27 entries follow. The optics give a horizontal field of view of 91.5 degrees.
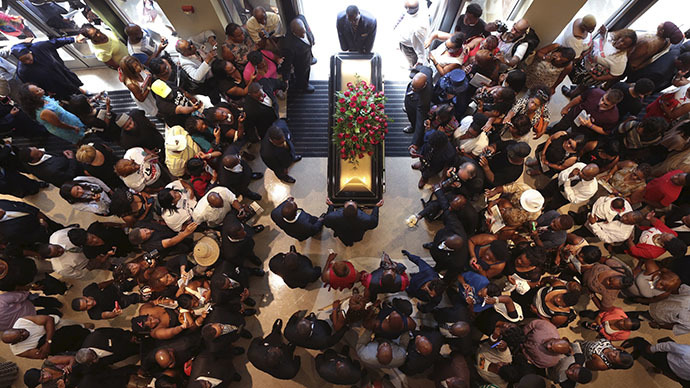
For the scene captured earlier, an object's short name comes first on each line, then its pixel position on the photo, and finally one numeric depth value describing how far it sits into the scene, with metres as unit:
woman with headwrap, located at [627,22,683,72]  4.43
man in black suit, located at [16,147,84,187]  4.27
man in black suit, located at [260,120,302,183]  4.41
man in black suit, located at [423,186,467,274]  3.87
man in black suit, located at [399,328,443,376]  3.77
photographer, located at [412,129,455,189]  4.28
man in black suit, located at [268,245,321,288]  3.92
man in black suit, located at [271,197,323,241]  4.11
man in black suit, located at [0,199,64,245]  4.15
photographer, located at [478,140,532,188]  4.31
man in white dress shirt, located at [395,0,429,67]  5.33
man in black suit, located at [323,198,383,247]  4.10
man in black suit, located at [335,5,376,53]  4.95
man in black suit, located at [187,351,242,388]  3.86
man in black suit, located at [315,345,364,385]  3.76
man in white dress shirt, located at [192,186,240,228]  4.09
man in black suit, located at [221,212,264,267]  4.10
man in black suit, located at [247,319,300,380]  3.60
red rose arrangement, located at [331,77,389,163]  4.68
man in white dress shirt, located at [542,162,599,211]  4.11
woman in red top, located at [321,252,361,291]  4.12
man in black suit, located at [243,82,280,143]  4.60
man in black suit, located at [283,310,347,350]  3.90
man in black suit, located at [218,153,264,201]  4.32
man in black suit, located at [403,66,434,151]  4.54
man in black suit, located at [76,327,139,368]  3.66
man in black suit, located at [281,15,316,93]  5.06
